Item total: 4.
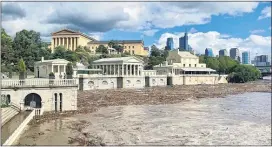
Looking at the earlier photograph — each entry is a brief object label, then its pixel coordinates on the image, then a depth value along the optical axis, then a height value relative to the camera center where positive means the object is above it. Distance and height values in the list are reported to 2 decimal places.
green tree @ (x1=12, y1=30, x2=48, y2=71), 85.06 +7.30
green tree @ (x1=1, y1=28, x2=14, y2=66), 68.94 +6.03
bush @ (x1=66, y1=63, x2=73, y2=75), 51.02 +1.64
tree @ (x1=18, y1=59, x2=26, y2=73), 59.94 +2.57
